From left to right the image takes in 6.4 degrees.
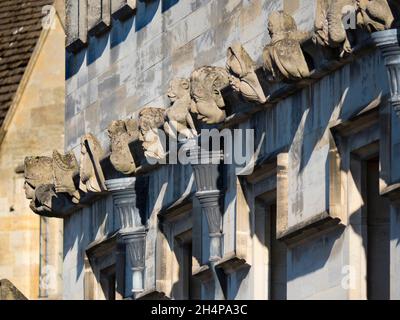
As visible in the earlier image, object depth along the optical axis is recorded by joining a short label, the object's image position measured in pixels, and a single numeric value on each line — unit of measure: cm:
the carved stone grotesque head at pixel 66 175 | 4453
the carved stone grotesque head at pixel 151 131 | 4012
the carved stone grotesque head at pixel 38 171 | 4550
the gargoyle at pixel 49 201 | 4534
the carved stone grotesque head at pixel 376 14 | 3269
